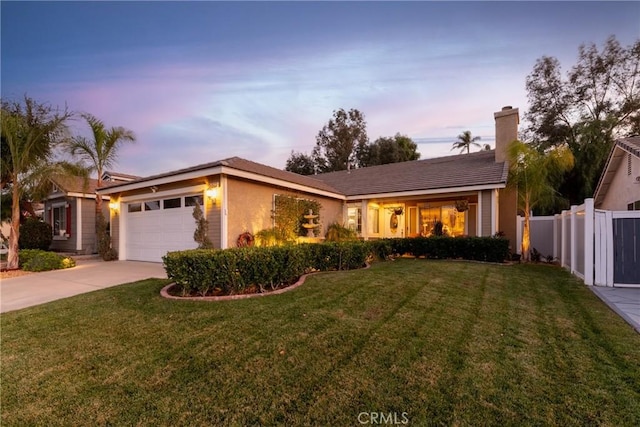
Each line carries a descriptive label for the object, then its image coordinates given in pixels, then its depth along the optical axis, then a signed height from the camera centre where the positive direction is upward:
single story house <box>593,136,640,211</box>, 8.59 +1.22
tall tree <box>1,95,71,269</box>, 9.82 +2.20
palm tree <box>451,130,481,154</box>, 32.34 +7.92
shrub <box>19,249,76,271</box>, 9.80 -1.54
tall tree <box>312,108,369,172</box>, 34.91 +8.53
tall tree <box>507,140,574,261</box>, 11.20 +1.69
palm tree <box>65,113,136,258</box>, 13.09 +2.97
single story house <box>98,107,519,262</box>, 9.45 +0.62
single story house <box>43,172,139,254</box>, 15.09 +0.01
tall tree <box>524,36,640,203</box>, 18.12 +7.53
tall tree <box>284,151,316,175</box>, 35.81 +5.88
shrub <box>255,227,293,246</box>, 10.01 -0.74
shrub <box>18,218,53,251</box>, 15.05 -1.02
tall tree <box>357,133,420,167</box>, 32.22 +6.85
